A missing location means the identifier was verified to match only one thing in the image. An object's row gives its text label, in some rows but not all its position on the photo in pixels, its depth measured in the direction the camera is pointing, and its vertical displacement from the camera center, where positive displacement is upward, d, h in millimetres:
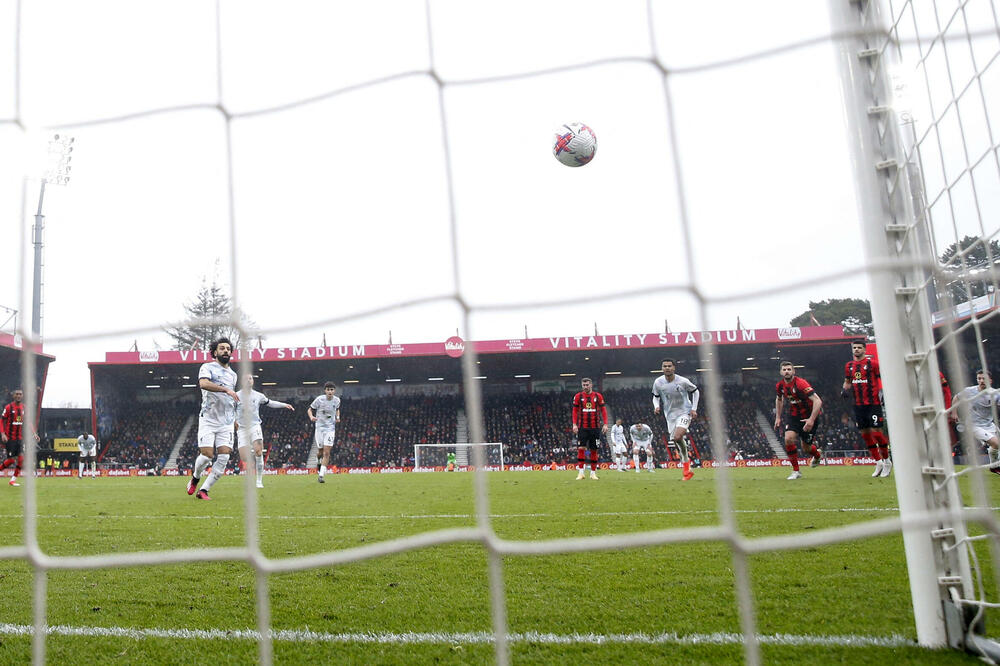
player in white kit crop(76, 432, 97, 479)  17298 +714
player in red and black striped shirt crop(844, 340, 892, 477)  7961 +331
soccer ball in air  3518 +1447
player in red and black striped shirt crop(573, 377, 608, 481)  10430 +348
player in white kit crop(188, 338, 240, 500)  6285 +551
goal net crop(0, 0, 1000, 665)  1963 +880
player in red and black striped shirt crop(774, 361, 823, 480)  8257 +207
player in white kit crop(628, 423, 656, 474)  15768 +3
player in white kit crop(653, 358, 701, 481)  9352 +422
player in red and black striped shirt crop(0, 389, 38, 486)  10406 +904
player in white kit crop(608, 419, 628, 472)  15656 -119
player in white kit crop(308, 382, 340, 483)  10938 +639
